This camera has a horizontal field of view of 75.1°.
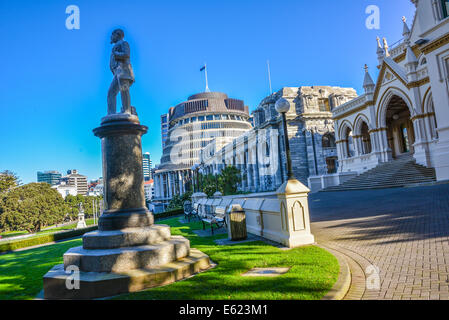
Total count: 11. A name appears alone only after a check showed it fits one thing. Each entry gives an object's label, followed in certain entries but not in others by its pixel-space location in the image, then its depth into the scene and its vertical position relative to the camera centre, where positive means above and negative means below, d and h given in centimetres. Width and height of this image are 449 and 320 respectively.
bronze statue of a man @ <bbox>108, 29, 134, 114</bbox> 769 +311
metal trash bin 934 -122
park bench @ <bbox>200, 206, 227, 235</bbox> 1202 -129
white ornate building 1895 +585
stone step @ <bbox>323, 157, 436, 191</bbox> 1998 -31
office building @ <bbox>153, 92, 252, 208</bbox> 10225 +2033
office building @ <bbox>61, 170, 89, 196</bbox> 19200 +1195
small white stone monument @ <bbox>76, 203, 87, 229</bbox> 5056 -388
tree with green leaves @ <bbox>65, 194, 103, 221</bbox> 8700 -111
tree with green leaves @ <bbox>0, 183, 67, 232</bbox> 4634 -71
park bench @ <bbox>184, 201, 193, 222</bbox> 2070 -140
